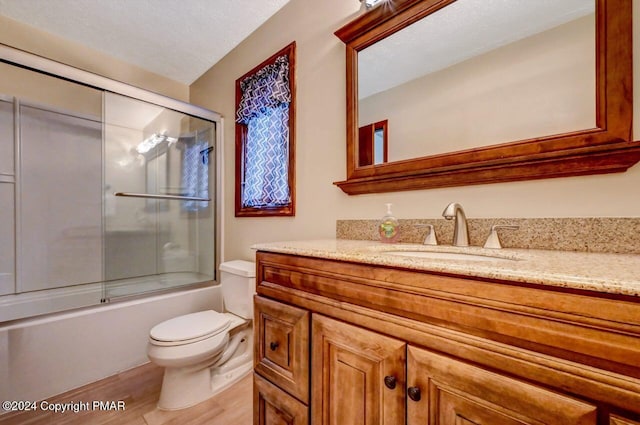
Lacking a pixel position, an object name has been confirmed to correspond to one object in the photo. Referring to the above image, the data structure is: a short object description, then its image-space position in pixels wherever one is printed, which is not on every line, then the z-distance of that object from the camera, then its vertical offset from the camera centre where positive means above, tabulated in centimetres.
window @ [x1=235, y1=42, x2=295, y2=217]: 175 +53
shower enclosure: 201 +13
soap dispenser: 117 -8
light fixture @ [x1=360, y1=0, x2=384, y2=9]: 126 +98
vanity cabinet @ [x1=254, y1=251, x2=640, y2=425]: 43 -29
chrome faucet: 99 -4
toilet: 138 -74
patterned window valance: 177 +85
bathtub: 146 -82
